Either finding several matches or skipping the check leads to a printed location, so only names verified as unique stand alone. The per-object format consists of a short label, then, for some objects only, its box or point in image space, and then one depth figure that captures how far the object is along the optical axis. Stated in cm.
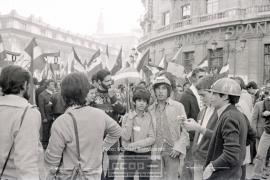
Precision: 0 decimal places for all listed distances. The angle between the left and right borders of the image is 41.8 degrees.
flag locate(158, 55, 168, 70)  1232
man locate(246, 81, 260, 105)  876
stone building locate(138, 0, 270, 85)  2189
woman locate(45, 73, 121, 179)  297
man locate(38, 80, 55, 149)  932
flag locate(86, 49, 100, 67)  1081
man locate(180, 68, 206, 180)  555
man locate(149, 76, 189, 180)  494
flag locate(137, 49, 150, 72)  1039
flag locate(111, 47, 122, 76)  991
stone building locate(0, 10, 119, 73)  3478
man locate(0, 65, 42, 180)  261
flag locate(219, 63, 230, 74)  1199
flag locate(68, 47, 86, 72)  1180
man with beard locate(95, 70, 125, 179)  500
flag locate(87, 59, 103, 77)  1072
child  488
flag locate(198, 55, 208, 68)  1175
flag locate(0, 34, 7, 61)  1052
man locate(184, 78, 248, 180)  328
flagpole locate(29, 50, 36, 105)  854
